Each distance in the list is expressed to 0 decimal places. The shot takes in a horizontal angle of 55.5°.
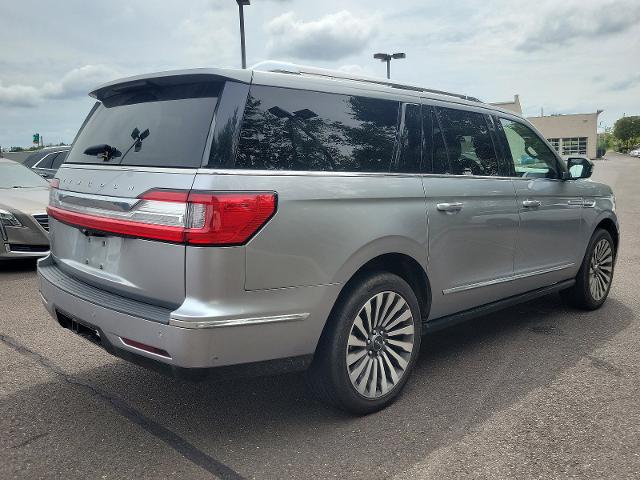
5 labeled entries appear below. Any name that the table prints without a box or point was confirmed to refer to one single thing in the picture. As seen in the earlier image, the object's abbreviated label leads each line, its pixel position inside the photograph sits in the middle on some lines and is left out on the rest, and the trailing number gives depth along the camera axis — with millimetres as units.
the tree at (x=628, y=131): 131625
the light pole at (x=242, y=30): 14366
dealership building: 81500
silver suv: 2713
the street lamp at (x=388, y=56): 26178
